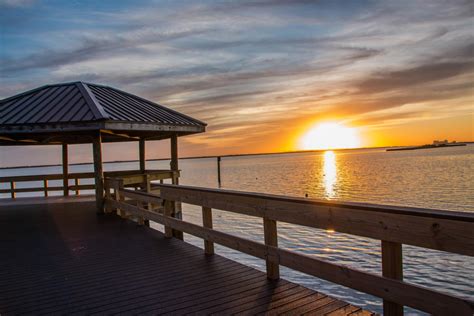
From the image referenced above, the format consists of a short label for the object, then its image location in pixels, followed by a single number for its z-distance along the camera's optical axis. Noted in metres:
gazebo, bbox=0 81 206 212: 9.21
